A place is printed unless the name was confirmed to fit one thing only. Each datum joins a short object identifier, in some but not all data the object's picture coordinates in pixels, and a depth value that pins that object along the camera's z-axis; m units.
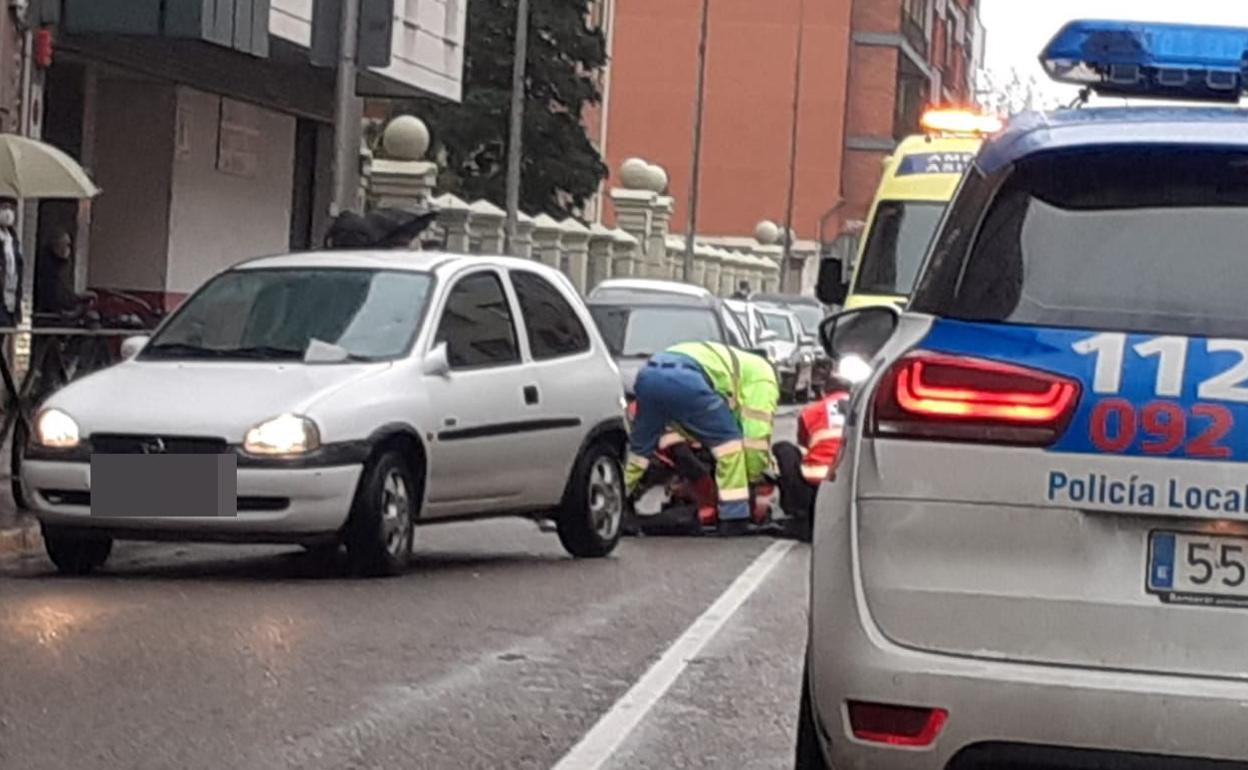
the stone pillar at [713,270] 70.75
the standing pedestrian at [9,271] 21.09
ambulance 22.12
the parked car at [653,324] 24.08
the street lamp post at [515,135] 37.78
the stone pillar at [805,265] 87.69
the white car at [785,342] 39.19
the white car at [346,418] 12.59
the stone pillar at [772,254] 82.19
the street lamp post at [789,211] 74.38
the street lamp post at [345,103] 21.36
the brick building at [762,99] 91.25
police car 5.63
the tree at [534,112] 63.44
